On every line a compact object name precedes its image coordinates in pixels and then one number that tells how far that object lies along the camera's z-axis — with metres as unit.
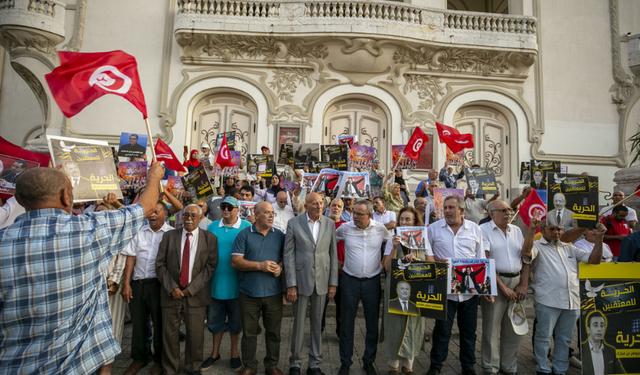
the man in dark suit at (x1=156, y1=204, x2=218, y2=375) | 4.62
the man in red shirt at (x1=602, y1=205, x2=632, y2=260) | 6.48
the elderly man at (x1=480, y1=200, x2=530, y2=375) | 4.73
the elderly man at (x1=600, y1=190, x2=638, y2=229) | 7.23
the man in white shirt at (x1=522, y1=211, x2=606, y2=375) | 4.55
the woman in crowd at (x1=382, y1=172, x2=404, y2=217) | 8.20
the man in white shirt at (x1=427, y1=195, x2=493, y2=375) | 4.62
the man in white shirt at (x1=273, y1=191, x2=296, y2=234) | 6.89
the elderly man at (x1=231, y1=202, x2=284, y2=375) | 4.60
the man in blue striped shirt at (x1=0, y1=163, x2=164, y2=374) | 2.04
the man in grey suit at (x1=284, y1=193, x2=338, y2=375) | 4.64
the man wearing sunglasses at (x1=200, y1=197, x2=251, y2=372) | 4.90
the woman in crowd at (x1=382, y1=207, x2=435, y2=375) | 4.50
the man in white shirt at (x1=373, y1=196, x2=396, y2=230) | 6.73
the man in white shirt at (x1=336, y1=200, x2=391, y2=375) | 4.70
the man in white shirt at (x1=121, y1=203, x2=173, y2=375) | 4.71
